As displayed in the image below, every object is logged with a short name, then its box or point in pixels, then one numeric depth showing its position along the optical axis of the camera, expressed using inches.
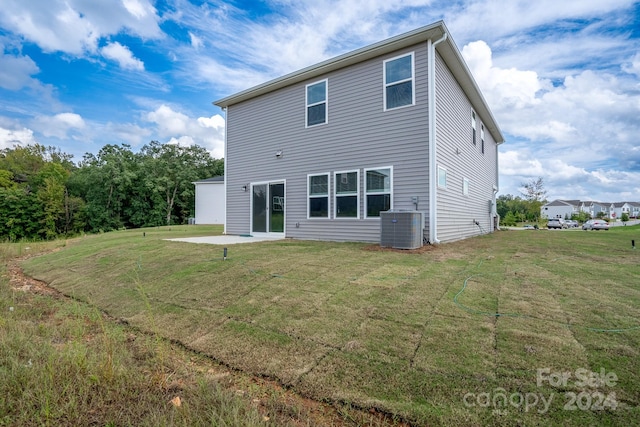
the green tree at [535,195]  1339.8
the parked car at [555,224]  1128.7
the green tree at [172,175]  1043.9
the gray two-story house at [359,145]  285.1
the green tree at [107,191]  983.0
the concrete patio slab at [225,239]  330.6
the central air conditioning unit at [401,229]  253.8
